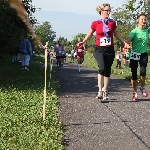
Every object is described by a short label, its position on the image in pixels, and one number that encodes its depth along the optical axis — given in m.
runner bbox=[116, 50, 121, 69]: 29.61
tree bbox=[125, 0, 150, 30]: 57.69
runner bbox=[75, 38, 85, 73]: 20.15
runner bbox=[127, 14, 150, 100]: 8.84
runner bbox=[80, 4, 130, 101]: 8.27
